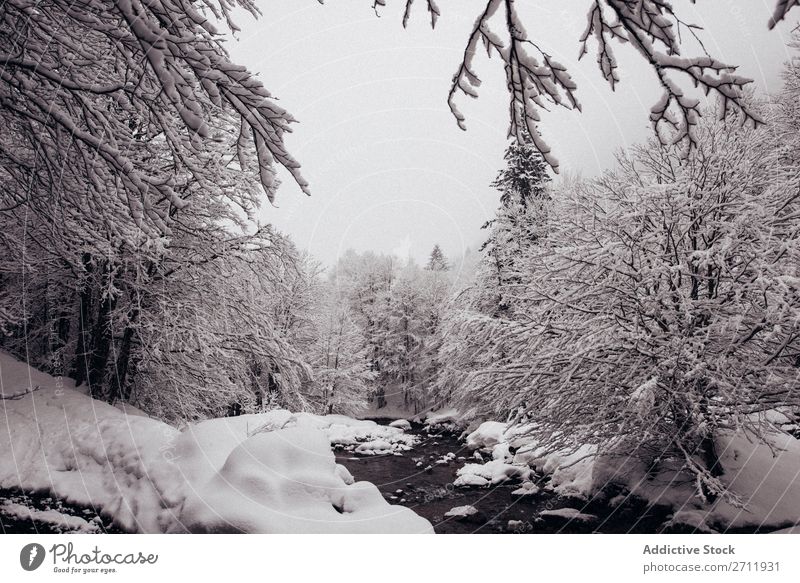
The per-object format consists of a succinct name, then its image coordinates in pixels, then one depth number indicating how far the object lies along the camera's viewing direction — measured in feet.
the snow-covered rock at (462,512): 23.52
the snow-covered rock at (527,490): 25.61
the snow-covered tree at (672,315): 14.39
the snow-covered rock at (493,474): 29.30
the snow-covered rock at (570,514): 20.36
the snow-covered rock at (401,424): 70.44
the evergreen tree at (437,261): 108.58
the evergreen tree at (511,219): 42.42
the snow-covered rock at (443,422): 61.57
